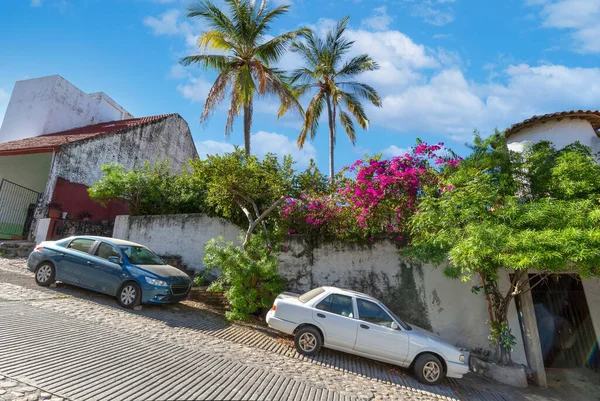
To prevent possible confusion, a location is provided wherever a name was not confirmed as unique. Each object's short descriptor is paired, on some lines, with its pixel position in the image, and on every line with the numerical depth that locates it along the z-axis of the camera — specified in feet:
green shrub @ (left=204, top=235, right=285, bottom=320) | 24.48
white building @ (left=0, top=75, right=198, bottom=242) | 41.65
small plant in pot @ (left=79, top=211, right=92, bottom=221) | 43.62
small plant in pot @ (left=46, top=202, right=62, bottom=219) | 38.50
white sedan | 19.35
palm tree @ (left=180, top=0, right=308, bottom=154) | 42.93
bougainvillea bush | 26.66
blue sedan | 23.93
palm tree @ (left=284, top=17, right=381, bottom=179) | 53.62
